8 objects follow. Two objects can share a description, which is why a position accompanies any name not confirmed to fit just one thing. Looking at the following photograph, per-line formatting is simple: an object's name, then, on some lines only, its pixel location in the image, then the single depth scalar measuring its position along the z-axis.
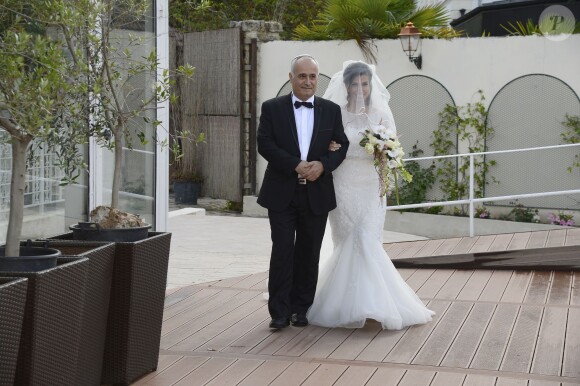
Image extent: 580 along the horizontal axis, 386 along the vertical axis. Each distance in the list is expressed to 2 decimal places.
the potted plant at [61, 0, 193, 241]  5.34
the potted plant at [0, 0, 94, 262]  4.04
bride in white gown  7.00
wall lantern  13.45
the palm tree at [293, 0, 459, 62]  14.08
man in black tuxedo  6.90
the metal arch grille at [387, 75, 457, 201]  13.66
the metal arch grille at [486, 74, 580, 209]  12.78
